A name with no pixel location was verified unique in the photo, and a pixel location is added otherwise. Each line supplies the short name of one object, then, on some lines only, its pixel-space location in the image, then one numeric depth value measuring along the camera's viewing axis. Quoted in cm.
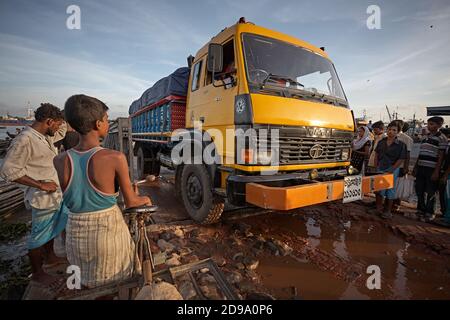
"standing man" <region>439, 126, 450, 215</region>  379
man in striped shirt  383
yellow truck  250
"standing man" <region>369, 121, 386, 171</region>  476
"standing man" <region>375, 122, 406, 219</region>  388
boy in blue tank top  132
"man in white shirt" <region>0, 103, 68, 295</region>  194
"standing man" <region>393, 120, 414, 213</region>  404
